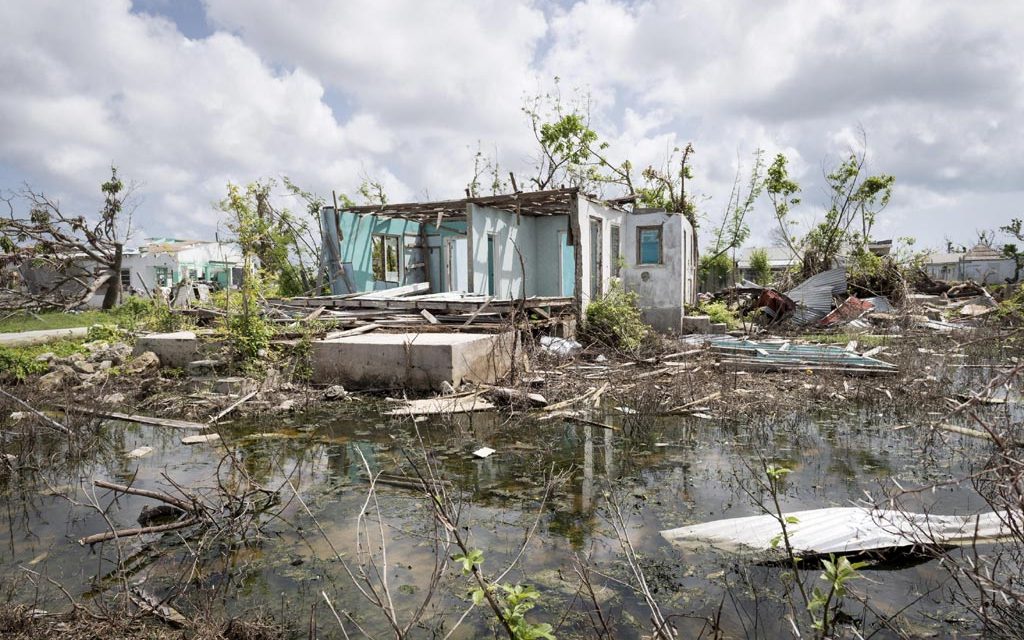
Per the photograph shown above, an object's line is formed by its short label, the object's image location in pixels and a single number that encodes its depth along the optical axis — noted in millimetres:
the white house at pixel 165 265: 34531
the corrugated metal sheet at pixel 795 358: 10172
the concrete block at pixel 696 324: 15836
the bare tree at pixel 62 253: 20703
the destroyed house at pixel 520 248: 15211
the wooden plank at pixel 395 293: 13625
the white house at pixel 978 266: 35812
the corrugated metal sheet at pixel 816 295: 19030
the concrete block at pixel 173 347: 10430
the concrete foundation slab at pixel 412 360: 9062
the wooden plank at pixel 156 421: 7395
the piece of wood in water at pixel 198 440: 6965
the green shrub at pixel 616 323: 13211
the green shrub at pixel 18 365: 9703
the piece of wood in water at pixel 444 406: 7988
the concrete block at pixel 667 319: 15414
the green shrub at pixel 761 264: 34025
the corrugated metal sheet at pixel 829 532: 3893
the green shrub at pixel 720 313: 17594
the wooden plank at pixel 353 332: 10078
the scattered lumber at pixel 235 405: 7650
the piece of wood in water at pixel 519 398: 8305
